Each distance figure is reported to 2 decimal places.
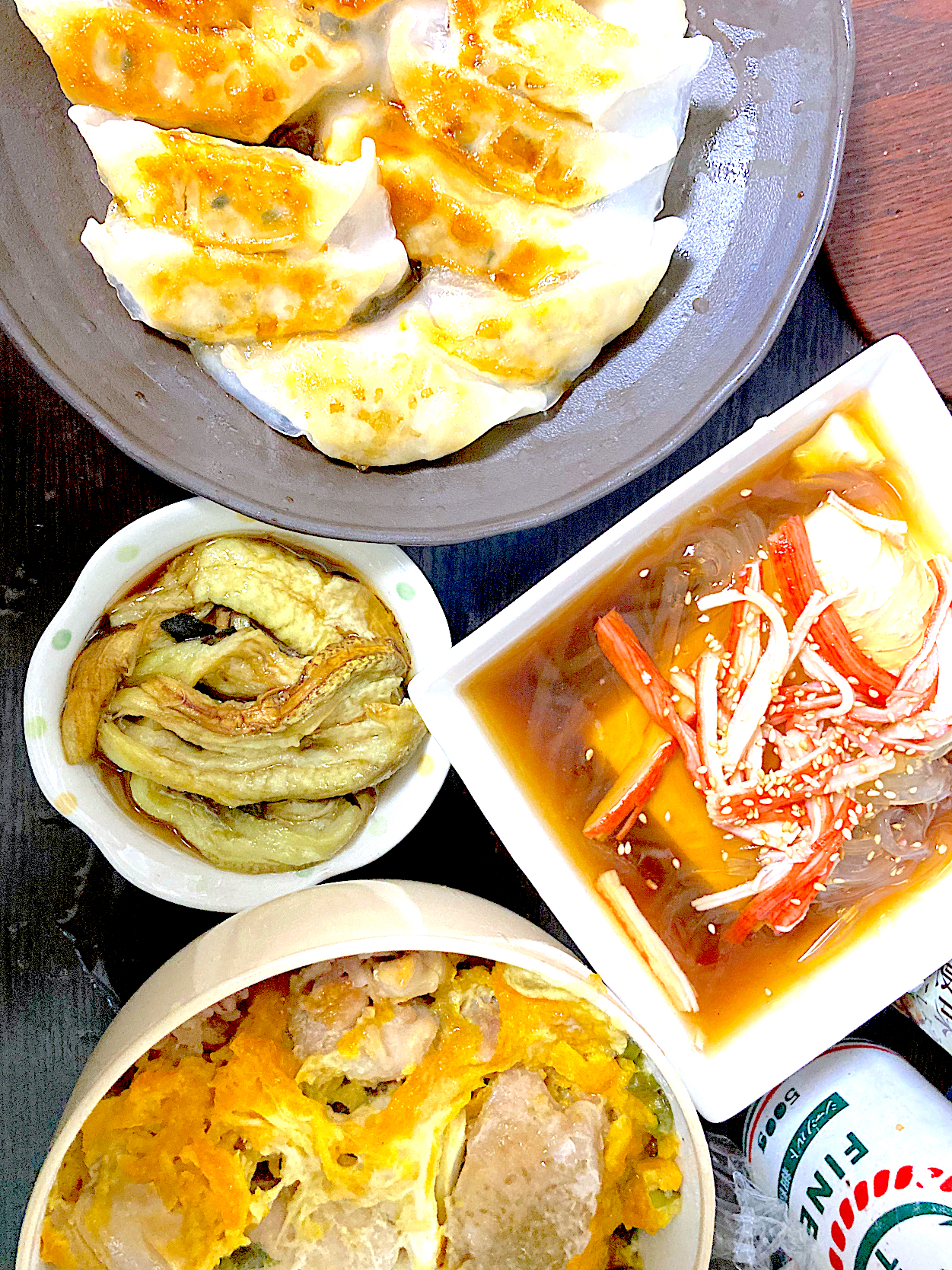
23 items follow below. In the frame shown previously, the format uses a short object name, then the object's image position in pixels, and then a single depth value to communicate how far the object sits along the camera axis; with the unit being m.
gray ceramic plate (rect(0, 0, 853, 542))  0.33
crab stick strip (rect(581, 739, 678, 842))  0.38
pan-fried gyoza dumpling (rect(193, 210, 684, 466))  0.34
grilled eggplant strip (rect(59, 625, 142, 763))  0.37
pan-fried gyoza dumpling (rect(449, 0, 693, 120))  0.32
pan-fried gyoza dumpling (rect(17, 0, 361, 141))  0.31
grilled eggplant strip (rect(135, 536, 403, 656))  0.38
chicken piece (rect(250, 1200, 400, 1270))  0.35
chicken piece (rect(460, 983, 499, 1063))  0.36
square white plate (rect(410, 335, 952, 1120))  0.36
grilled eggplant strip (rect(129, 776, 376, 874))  0.38
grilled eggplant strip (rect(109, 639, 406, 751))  0.37
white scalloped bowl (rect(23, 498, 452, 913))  0.37
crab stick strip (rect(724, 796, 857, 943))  0.38
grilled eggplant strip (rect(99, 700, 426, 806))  0.38
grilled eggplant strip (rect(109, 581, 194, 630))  0.38
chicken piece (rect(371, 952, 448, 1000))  0.36
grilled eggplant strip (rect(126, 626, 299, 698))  0.38
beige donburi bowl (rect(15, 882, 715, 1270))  0.32
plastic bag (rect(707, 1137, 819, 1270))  0.39
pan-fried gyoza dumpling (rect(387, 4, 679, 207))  0.33
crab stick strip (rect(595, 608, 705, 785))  0.38
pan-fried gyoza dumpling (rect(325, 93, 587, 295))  0.34
